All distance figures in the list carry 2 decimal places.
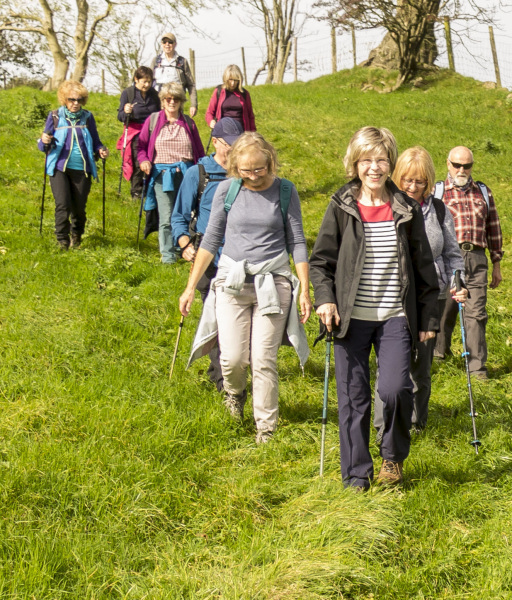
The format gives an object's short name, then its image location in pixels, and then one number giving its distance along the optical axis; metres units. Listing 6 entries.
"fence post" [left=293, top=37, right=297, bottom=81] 34.66
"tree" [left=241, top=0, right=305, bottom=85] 35.75
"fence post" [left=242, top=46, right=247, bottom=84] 37.22
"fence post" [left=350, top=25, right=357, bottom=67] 29.75
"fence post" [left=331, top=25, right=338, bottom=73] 30.62
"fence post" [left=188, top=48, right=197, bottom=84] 33.16
